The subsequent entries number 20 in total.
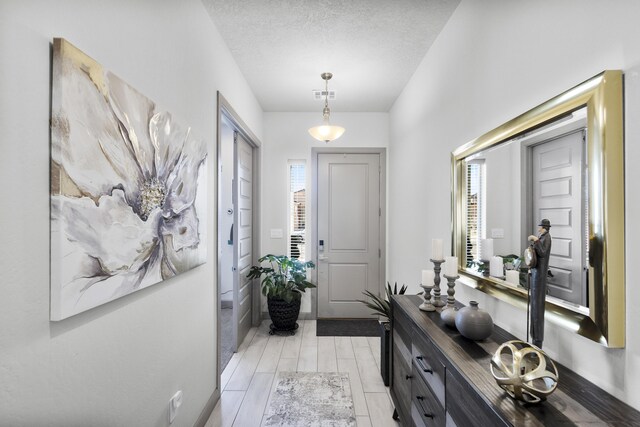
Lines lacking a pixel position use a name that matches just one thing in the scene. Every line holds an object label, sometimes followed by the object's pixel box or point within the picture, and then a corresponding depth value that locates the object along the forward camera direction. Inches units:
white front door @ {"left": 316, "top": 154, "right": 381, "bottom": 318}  171.5
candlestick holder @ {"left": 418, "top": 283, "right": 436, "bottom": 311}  72.8
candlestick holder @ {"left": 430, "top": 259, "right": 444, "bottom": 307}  75.0
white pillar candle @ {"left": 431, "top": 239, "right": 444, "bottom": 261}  75.5
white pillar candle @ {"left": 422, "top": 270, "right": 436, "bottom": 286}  74.7
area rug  85.9
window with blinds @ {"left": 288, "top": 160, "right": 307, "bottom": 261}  171.2
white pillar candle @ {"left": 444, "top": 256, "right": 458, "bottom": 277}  71.2
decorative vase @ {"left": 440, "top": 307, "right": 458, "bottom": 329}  60.1
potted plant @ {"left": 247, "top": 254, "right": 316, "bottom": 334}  147.3
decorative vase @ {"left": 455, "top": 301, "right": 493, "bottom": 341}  52.7
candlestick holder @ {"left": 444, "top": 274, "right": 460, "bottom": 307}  69.8
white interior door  132.8
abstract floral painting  36.2
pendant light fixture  129.4
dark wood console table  34.5
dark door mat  149.8
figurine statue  44.1
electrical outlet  65.3
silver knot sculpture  35.3
